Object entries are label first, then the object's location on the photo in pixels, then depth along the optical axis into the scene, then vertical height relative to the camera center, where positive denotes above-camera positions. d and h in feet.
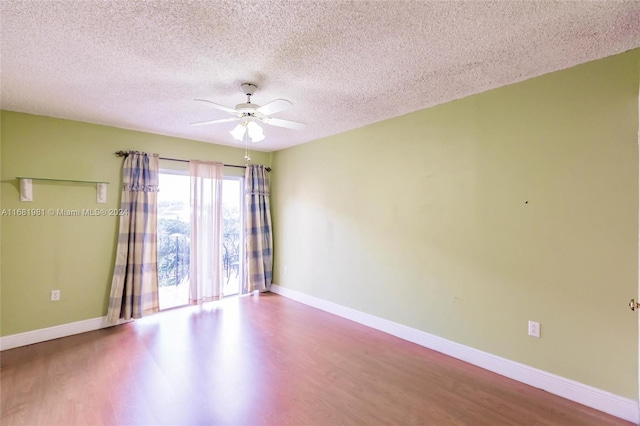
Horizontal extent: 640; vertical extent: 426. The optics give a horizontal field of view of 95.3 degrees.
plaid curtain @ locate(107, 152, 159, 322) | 11.85 -1.31
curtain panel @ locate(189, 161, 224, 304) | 14.10 -0.89
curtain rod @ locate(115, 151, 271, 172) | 12.09 +2.54
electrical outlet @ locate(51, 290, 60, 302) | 10.80 -3.00
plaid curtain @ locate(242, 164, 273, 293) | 15.93 -1.04
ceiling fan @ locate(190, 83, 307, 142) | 7.33 +2.66
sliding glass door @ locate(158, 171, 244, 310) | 13.52 -1.15
